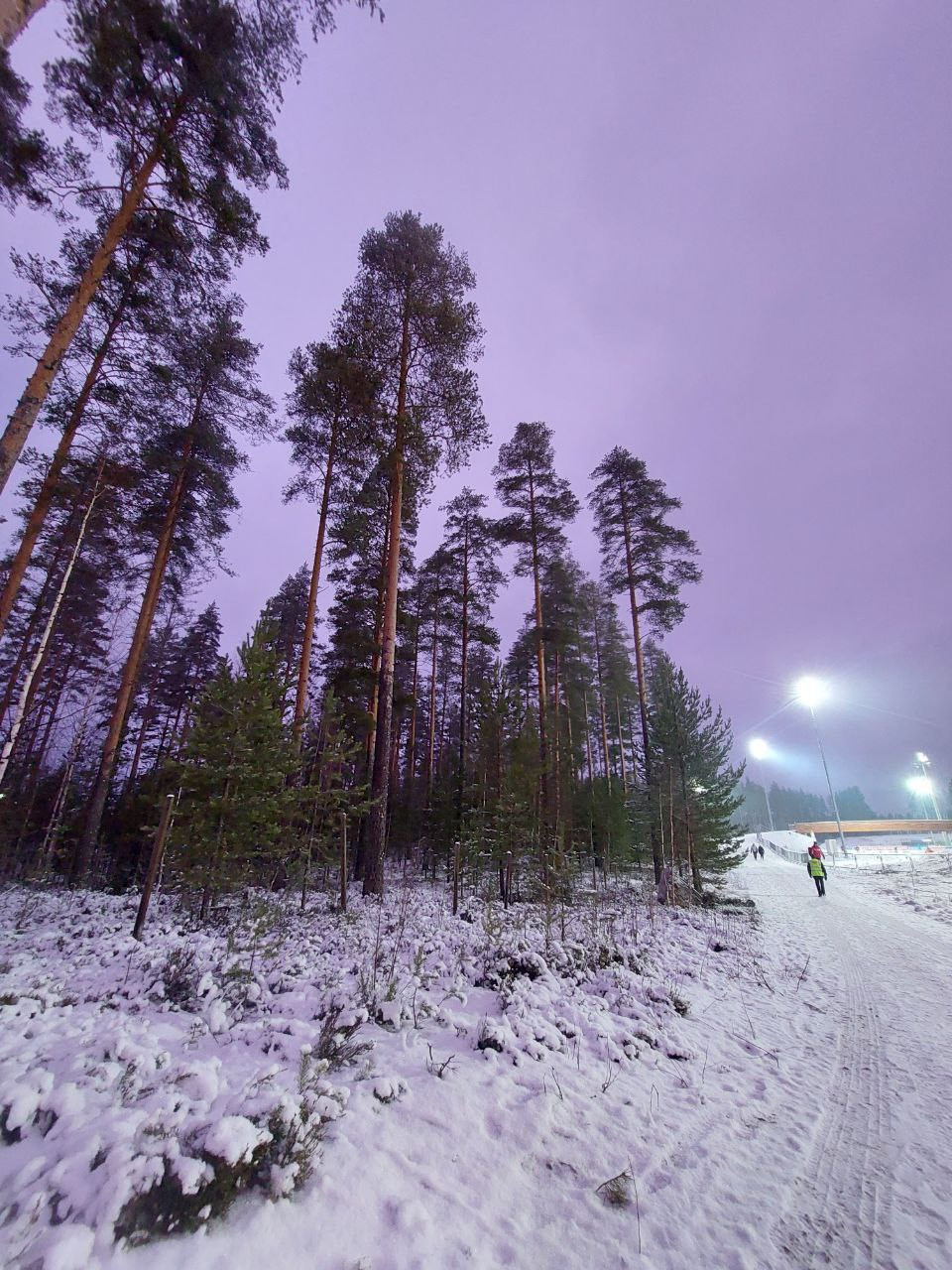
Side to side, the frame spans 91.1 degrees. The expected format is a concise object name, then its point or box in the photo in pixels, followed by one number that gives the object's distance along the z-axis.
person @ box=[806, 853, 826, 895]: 17.73
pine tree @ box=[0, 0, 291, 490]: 6.48
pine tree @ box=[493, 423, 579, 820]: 18.44
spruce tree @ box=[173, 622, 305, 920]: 8.98
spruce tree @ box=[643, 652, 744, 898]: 15.94
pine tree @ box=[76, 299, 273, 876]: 12.69
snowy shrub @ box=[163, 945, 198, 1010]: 5.08
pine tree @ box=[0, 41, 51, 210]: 6.90
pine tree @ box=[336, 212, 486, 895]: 12.93
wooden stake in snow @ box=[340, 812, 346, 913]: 10.67
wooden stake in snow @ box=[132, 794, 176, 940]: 7.32
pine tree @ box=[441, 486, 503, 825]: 20.16
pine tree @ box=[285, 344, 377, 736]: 12.75
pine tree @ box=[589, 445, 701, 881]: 18.30
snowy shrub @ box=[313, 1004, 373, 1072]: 4.07
